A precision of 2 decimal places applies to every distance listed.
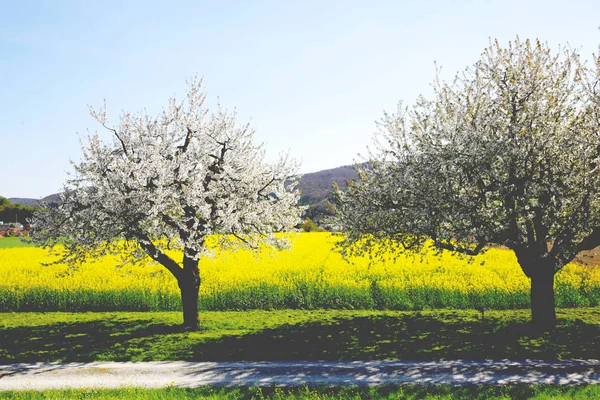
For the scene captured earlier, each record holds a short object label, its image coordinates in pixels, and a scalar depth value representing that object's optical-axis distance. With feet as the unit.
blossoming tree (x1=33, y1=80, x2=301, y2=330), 53.42
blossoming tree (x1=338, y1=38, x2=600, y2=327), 50.93
